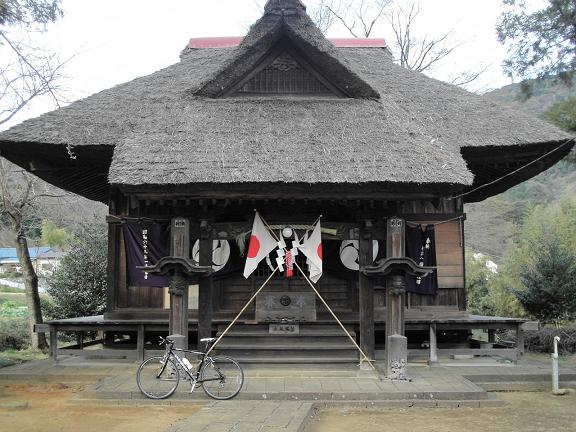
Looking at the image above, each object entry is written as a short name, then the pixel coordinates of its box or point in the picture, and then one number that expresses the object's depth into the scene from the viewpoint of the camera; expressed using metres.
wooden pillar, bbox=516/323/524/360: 11.65
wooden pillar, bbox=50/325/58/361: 11.66
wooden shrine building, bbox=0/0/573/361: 9.71
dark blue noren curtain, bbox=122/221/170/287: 10.83
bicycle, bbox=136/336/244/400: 8.80
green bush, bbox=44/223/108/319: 18.25
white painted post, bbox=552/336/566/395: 9.75
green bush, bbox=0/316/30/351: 17.17
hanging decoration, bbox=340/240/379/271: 11.40
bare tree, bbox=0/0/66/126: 9.17
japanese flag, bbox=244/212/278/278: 10.34
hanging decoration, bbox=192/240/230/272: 11.42
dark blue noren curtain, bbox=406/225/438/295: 11.16
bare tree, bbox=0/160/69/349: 15.23
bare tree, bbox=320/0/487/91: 26.56
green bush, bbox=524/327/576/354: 15.47
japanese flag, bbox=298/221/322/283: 10.41
